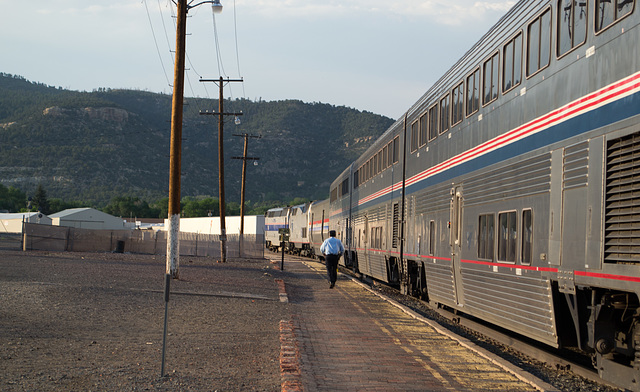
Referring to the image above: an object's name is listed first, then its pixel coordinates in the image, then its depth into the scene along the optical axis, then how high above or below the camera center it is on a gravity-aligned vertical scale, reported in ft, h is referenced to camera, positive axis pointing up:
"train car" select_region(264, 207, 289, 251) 228.26 +1.99
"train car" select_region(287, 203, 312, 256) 186.70 +0.07
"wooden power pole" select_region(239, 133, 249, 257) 161.99 +6.60
